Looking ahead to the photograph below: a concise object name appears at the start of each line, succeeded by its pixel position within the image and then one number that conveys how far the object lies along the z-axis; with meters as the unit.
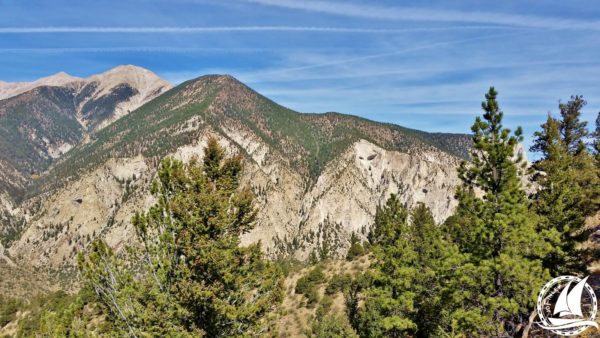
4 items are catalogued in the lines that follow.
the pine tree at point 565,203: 23.94
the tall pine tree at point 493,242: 17.62
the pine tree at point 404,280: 26.60
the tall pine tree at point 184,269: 16.89
